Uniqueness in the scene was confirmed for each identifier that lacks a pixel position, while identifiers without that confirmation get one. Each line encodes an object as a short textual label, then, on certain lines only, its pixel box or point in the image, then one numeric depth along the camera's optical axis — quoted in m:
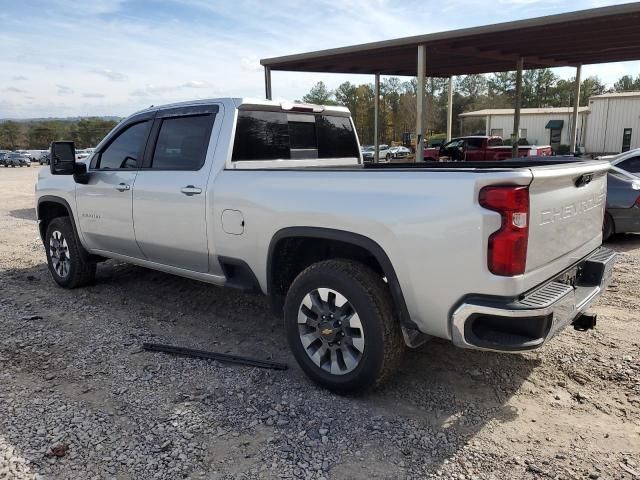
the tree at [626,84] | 72.69
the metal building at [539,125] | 38.78
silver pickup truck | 2.69
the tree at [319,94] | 60.13
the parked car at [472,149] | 21.83
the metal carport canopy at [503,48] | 11.67
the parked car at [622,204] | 7.77
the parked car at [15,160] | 46.81
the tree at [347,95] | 59.41
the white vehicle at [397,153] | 34.79
